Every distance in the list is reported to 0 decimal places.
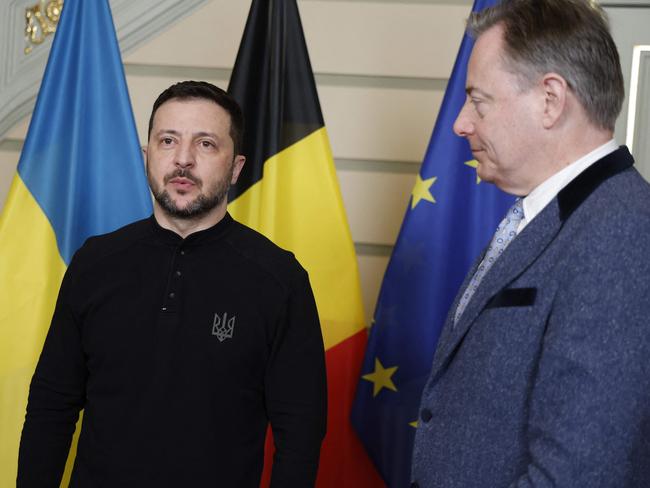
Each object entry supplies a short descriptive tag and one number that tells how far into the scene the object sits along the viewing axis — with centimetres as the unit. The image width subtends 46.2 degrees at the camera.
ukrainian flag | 213
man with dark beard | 154
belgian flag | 232
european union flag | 228
